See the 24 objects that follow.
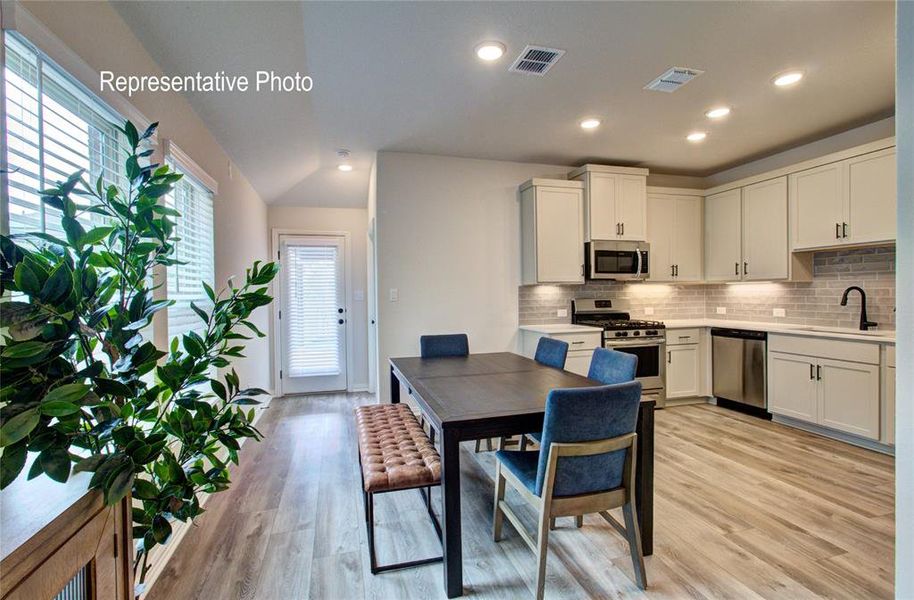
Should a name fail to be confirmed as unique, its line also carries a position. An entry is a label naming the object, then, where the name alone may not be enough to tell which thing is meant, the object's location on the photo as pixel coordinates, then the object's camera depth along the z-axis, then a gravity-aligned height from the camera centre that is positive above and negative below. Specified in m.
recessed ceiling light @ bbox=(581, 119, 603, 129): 3.34 +1.42
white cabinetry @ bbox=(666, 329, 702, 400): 4.32 -0.74
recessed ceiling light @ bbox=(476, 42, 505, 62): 2.25 +1.38
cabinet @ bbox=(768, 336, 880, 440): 3.09 -0.81
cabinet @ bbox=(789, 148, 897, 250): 3.17 +0.76
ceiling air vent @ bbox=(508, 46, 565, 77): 2.32 +1.39
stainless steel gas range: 4.07 -0.50
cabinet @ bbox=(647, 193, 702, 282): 4.60 +0.66
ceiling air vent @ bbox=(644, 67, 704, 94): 2.58 +1.41
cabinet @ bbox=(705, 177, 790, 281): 3.97 +0.63
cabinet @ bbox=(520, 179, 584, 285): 4.09 +0.65
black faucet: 3.47 -0.19
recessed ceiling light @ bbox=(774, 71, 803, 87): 2.66 +1.42
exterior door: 5.13 -0.21
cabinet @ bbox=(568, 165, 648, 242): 4.19 +0.97
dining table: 1.67 -0.49
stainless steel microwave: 4.22 +0.36
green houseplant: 0.78 -0.16
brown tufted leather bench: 1.82 -0.79
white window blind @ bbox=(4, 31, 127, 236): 1.20 +0.57
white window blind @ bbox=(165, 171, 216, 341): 2.38 +0.30
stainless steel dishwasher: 3.89 -0.73
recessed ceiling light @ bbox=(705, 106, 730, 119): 3.15 +1.42
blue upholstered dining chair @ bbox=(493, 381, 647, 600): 1.57 -0.67
